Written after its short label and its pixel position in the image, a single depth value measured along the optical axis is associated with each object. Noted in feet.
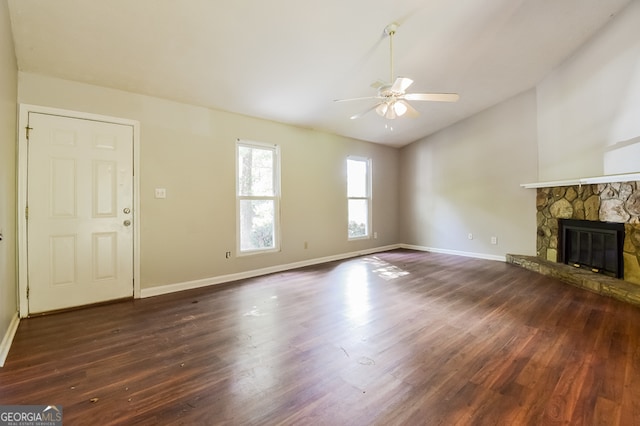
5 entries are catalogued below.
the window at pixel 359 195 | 19.35
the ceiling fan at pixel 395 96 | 8.51
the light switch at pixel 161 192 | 11.28
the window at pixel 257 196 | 13.89
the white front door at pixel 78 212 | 9.07
